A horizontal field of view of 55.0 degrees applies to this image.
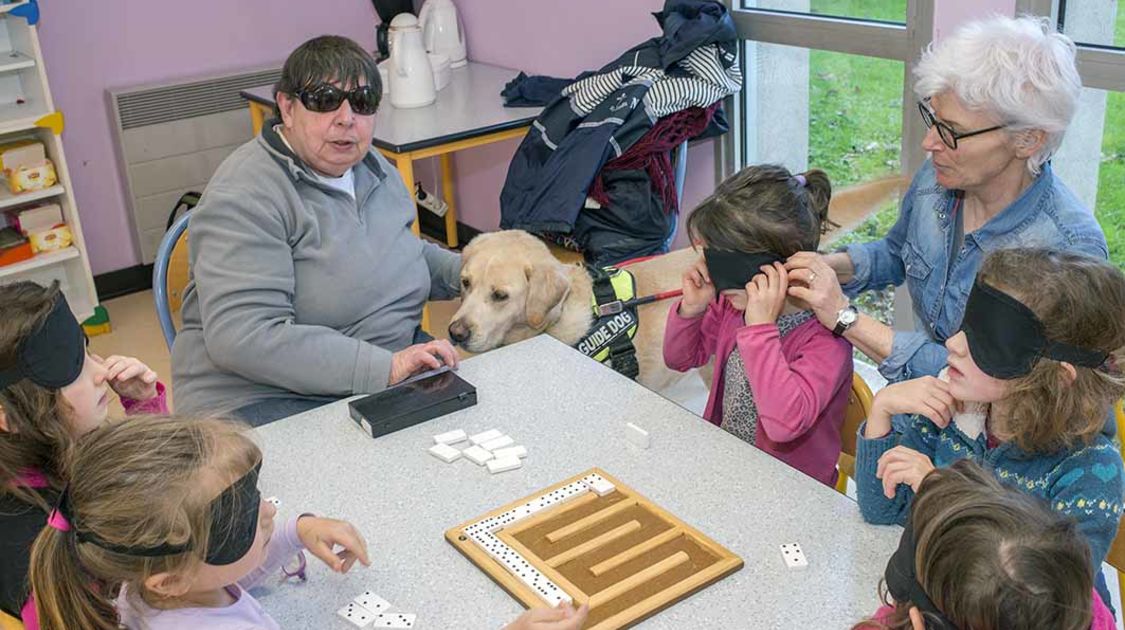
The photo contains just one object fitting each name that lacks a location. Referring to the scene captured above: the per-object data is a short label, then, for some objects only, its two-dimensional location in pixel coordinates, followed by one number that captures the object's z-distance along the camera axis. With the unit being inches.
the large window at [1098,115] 104.7
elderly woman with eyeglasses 73.5
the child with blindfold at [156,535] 44.4
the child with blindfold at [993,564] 37.3
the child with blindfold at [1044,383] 52.4
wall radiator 178.7
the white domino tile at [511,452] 65.4
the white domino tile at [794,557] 53.6
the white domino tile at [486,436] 67.2
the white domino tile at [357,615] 51.7
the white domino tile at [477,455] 65.1
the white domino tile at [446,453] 65.7
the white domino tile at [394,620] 51.3
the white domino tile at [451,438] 67.8
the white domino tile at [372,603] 52.4
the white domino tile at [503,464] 64.1
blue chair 91.7
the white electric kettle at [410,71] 153.9
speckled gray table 52.1
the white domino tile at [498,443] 66.4
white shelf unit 151.9
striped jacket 128.1
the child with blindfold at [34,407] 54.5
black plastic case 70.0
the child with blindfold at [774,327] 69.1
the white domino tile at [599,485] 60.6
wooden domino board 51.7
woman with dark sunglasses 79.6
